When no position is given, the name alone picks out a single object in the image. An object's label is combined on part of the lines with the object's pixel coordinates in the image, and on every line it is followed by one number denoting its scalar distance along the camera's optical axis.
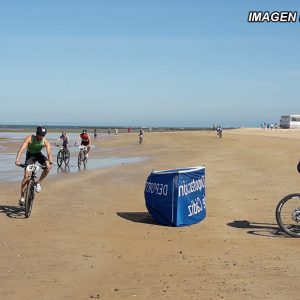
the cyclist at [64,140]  24.52
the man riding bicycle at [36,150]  10.66
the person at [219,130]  72.19
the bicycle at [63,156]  24.20
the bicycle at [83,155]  23.30
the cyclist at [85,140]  23.77
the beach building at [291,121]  110.43
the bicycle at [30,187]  10.29
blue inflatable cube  9.53
